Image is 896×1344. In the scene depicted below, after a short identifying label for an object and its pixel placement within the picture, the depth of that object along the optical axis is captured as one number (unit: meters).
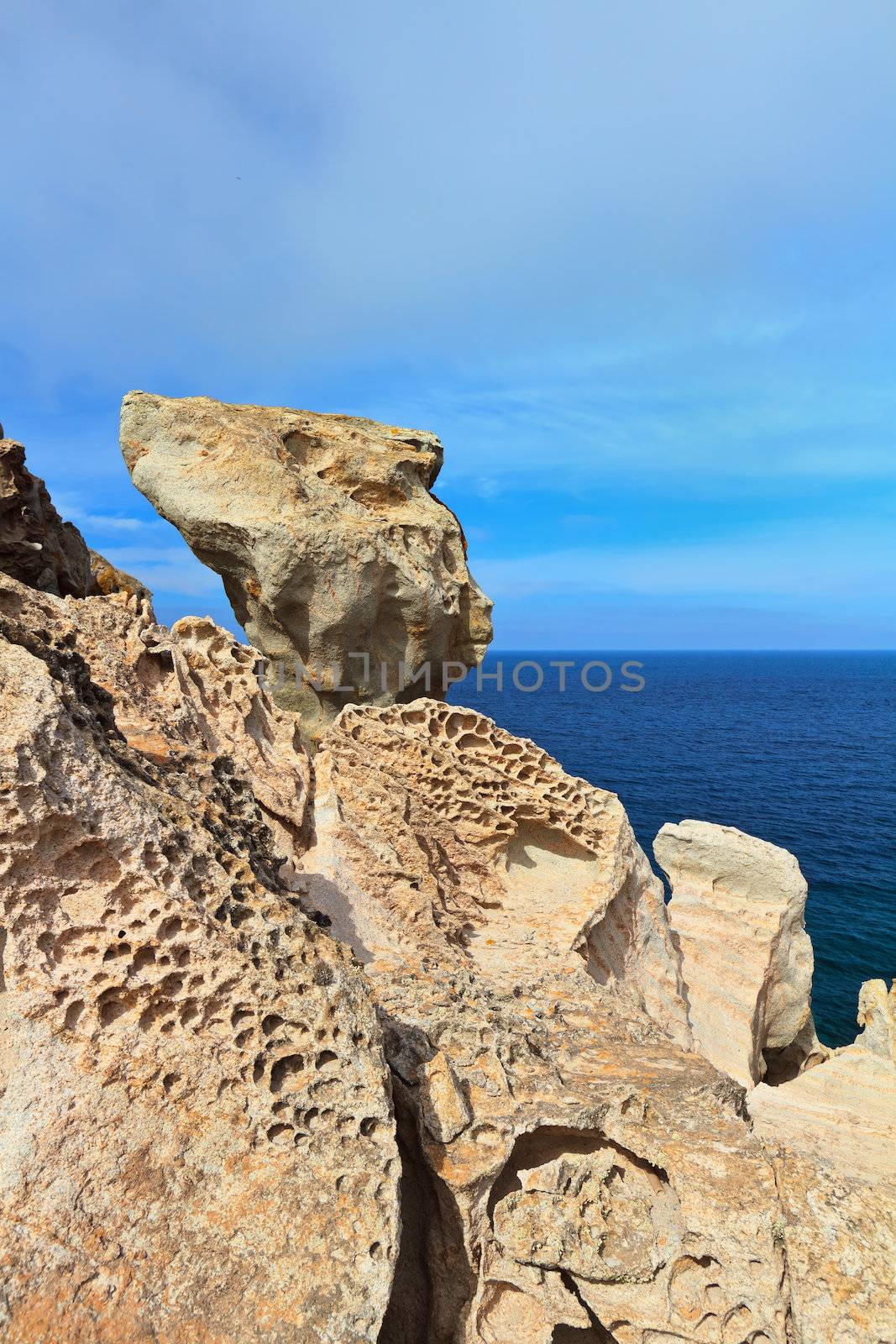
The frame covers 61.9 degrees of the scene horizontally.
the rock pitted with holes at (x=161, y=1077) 2.94
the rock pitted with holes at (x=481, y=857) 7.10
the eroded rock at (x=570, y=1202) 3.78
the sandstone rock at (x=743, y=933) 11.31
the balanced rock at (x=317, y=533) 11.68
